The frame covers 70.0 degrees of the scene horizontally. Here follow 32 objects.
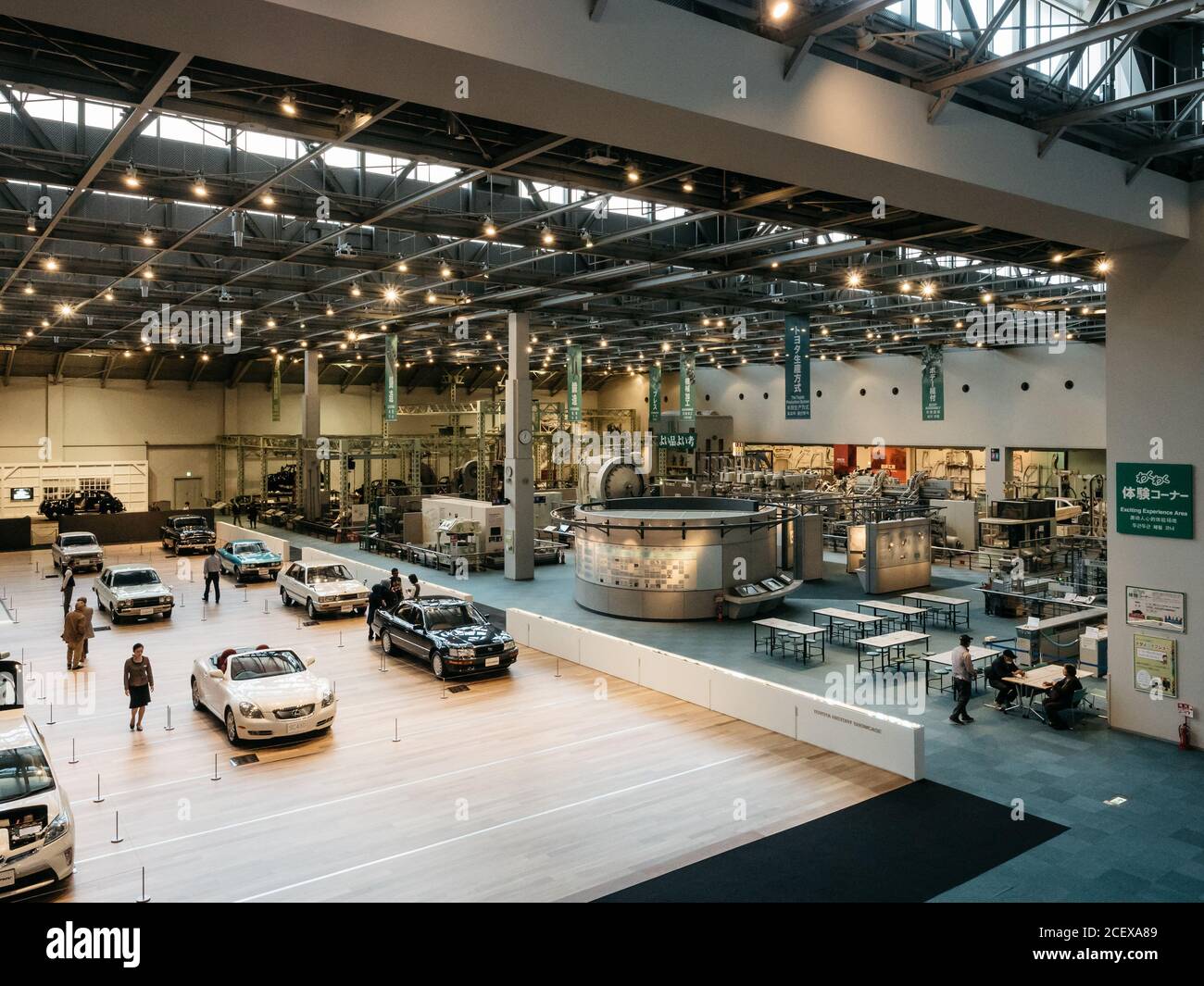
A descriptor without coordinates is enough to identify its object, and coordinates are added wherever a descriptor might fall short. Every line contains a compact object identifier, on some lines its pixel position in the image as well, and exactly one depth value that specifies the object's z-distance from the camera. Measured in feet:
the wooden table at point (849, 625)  58.18
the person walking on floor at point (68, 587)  64.67
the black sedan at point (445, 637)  49.83
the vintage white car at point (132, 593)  65.67
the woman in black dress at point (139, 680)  40.37
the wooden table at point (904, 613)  58.85
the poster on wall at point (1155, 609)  38.86
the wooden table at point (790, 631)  52.80
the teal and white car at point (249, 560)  84.74
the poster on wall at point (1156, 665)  39.14
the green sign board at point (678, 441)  123.54
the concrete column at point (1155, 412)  38.50
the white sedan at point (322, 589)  67.36
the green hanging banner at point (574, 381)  90.48
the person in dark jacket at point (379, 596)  59.41
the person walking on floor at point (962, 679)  41.75
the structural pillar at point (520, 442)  83.20
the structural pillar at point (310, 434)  128.57
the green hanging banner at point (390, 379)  99.86
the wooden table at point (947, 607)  62.83
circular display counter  65.21
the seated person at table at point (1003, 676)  43.55
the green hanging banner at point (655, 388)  121.49
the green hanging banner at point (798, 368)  65.67
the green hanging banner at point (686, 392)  97.76
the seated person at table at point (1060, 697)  41.06
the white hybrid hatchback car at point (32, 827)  24.59
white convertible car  38.99
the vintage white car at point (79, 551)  91.61
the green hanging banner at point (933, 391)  99.55
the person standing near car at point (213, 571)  73.87
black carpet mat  25.39
